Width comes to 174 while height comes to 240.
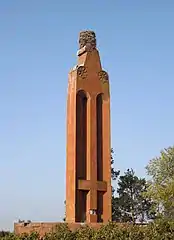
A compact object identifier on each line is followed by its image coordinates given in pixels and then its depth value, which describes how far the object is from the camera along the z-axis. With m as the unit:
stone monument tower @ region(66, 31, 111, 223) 27.06
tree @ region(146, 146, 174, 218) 30.20
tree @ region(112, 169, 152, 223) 38.94
